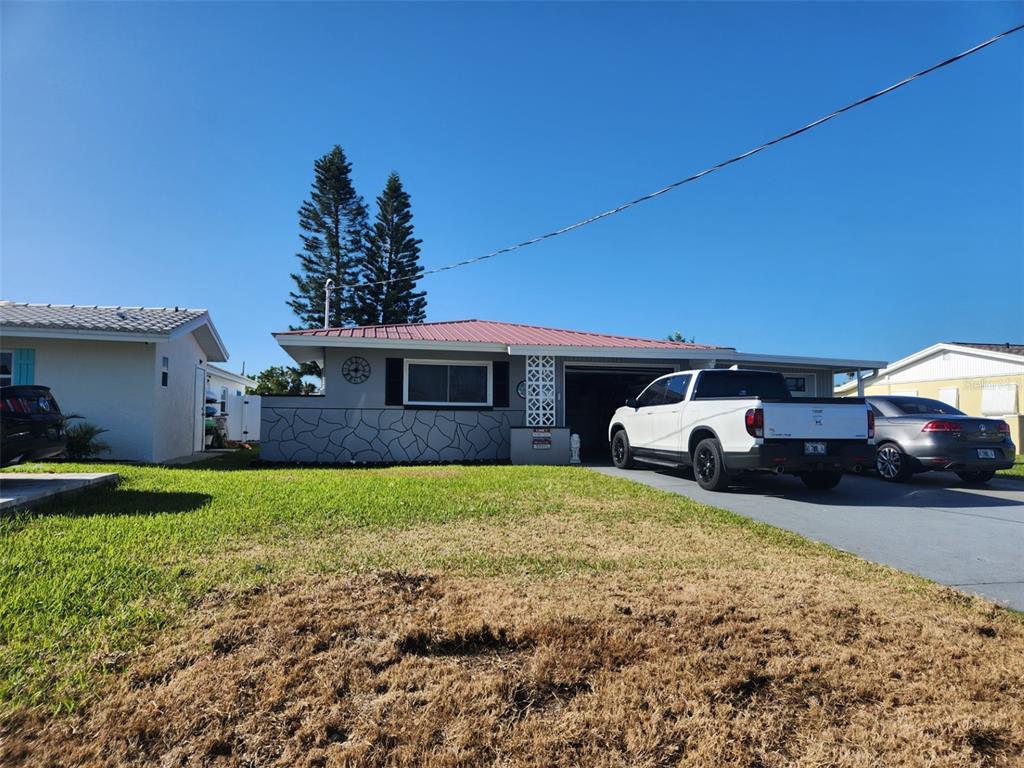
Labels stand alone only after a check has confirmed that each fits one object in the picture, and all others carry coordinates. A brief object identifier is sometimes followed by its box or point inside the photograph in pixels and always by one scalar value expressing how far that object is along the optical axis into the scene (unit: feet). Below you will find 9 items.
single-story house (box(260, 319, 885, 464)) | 42.57
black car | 23.39
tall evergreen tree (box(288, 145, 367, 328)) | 108.69
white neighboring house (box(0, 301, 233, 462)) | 39.52
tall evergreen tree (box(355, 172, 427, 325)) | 111.24
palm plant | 39.11
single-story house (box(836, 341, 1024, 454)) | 64.64
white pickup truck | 25.29
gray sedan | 31.71
